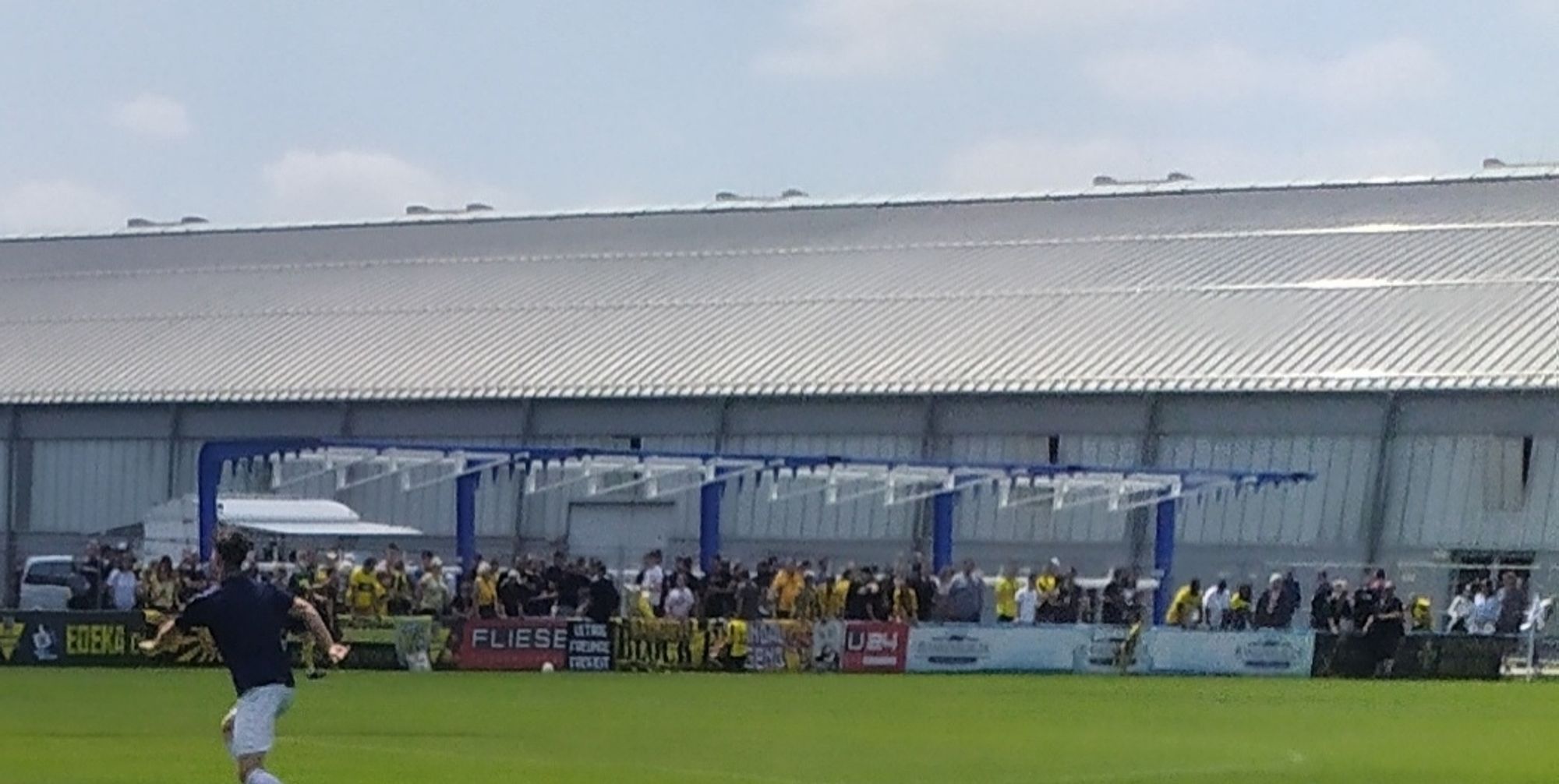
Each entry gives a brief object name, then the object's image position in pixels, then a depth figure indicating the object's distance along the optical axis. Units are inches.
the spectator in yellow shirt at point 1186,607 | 1966.0
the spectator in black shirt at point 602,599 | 1750.7
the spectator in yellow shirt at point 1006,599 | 1980.8
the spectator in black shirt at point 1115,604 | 1989.4
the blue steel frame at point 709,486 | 1888.5
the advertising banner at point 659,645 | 1722.4
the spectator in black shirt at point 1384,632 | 1831.9
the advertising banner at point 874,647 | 1761.8
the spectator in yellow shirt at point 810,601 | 1865.2
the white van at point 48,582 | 2191.2
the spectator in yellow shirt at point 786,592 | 1855.3
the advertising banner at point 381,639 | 1675.7
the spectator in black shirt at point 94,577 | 1910.7
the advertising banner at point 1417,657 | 1831.9
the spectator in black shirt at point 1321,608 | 1972.2
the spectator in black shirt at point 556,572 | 1793.8
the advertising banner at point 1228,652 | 1808.6
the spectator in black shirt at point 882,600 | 1855.3
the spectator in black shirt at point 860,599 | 1852.9
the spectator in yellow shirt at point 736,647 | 1738.4
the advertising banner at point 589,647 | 1716.3
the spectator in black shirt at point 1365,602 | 1863.9
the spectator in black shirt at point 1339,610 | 1916.8
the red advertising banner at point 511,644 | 1697.8
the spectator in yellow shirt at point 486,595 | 1766.7
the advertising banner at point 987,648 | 1775.3
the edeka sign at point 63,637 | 1670.8
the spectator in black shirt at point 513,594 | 1775.3
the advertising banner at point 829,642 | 1759.4
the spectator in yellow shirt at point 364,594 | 1728.6
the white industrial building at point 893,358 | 2571.4
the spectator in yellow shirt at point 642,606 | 1776.6
